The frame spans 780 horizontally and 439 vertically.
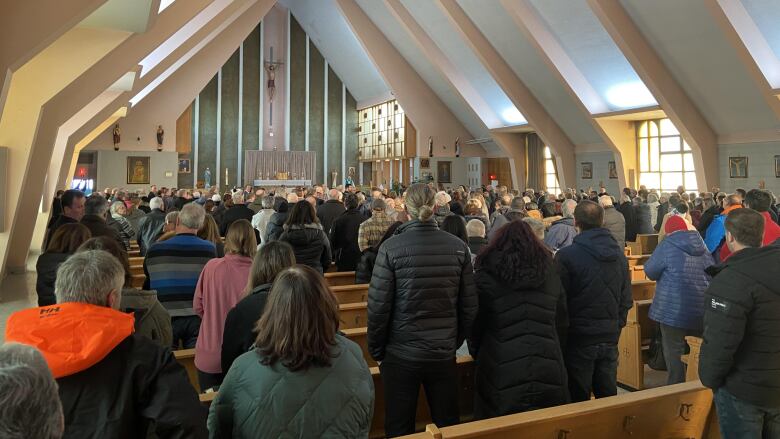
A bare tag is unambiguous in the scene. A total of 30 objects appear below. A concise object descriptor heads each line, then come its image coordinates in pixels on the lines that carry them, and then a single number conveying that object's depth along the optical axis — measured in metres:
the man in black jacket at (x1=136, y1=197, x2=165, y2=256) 6.41
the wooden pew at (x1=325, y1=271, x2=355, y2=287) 6.51
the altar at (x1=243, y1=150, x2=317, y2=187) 25.58
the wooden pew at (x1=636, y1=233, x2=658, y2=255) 9.69
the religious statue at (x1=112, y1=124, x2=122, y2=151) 21.11
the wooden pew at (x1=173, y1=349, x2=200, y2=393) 3.57
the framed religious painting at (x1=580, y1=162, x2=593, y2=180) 18.80
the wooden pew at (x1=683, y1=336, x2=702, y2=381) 3.74
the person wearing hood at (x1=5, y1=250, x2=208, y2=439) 1.68
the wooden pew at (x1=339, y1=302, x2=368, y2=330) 5.07
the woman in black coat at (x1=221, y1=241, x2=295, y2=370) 2.56
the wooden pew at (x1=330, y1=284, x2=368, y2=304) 5.64
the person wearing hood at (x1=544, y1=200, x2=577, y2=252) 5.57
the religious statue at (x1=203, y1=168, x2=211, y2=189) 24.09
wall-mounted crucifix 25.81
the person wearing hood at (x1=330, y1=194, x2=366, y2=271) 6.54
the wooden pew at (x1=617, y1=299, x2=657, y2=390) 4.95
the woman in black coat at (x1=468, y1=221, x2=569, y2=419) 2.85
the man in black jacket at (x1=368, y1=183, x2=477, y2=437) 2.99
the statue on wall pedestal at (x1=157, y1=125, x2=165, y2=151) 21.70
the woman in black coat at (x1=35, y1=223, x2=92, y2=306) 3.50
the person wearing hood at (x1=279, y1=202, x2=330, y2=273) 4.91
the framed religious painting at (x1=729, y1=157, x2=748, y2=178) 14.05
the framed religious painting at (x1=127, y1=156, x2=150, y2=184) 21.25
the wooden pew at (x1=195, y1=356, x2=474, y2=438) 3.46
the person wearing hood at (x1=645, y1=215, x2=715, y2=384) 4.00
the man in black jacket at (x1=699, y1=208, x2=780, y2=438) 2.54
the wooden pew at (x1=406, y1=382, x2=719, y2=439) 2.30
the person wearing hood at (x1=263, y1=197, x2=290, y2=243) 6.10
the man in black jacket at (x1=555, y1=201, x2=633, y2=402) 3.35
